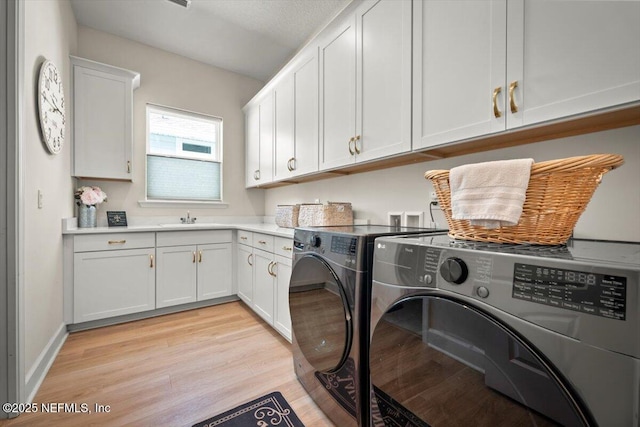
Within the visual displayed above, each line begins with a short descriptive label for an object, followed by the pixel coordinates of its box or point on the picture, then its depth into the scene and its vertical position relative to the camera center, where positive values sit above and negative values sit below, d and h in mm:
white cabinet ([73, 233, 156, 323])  2291 -581
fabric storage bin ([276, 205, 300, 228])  2578 -49
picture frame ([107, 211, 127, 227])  2791 -99
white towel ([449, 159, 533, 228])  799 +65
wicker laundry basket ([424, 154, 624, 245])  727 +42
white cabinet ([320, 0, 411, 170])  1529 +809
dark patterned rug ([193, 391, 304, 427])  1318 -1026
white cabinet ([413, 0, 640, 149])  874 +578
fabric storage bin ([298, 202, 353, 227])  2135 -24
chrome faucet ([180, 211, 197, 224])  3285 -122
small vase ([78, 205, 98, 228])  2584 -66
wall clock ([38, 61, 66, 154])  1695 +698
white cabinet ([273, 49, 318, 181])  2254 +829
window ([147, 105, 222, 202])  3186 +666
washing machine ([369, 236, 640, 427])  490 -272
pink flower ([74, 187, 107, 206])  2566 +124
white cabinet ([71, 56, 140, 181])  2521 +854
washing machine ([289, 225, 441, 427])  1113 -495
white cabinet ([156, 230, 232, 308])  2654 -578
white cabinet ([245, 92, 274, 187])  2998 +816
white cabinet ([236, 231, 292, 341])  2018 -565
